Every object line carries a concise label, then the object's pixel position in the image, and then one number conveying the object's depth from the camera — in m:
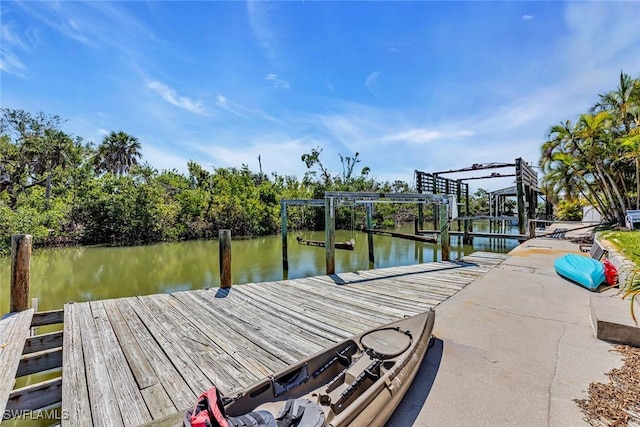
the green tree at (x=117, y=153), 28.89
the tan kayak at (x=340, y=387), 1.70
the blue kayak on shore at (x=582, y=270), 5.05
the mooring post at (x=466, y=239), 14.80
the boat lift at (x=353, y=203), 6.75
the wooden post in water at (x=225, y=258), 5.72
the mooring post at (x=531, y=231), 12.30
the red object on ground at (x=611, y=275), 5.22
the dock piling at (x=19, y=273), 4.34
